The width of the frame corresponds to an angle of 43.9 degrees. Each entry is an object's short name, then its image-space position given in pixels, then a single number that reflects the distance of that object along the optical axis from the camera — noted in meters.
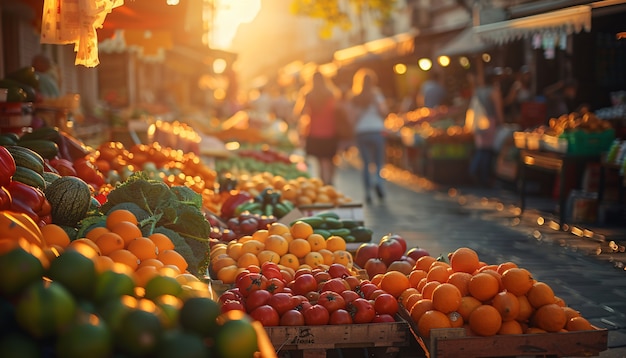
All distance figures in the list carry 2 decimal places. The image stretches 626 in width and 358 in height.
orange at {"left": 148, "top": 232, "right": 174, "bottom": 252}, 4.64
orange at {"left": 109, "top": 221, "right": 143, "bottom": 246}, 4.44
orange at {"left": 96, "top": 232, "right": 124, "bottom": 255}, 4.27
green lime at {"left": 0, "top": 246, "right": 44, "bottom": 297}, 2.53
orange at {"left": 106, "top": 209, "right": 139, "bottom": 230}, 4.60
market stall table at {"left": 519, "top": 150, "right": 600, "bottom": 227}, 11.07
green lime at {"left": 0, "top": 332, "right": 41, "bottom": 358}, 2.32
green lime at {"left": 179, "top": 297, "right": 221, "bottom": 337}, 2.64
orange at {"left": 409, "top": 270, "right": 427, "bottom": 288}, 5.39
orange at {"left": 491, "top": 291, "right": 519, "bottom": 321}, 4.51
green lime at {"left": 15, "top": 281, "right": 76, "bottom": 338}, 2.37
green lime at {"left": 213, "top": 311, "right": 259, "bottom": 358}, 2.57
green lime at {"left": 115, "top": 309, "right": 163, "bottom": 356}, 2.40
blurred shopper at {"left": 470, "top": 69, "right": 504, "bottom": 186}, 15.37
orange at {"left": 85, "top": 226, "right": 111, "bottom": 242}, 4.39
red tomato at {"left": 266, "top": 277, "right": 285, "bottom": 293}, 4.95
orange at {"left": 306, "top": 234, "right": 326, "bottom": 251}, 6.30
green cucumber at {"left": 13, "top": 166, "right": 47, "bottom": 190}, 4.82
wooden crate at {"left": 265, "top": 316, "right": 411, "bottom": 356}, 4.58
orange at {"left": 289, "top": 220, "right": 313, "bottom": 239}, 6.32
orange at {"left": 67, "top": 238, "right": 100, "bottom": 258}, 2.88
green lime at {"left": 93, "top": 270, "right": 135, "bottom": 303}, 2.76
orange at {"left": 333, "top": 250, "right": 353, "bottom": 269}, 6.17
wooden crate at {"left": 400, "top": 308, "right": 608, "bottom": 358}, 4.39
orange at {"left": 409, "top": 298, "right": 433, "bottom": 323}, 4.70
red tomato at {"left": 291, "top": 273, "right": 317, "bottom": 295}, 5.07
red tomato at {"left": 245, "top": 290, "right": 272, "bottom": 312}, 4.75
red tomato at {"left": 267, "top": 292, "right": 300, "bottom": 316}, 4.72
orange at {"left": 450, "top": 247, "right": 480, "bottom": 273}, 5.12
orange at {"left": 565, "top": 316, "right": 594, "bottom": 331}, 4.58
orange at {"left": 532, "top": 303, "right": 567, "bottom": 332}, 4.51
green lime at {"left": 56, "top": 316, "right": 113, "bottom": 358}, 2.30
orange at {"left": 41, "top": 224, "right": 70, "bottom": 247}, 4.18
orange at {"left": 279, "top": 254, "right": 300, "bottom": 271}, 5.96
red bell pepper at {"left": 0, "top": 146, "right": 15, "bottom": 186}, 4.31
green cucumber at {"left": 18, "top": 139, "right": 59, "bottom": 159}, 6.41
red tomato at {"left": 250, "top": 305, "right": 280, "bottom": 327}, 4.61
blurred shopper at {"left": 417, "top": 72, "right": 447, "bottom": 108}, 21.92
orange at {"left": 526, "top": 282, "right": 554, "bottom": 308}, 4.64
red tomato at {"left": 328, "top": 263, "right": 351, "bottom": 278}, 5.35
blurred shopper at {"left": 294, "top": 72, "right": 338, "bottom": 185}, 14.63
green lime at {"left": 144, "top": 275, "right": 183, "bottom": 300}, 3.10
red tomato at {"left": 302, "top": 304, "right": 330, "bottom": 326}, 4.64
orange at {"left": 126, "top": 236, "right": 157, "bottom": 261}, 4.30
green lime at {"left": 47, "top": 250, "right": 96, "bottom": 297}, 2.70
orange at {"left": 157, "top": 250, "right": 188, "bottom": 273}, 4.48
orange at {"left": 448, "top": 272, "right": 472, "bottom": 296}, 4.78
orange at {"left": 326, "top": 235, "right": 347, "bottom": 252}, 6.43
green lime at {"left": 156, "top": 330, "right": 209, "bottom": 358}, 2.40
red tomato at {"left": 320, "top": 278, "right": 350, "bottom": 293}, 4.97
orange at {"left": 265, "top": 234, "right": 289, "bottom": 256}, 6.07
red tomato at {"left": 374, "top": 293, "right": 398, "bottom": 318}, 4.83
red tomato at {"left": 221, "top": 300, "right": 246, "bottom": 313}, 4.63
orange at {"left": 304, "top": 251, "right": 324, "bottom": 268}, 6.01
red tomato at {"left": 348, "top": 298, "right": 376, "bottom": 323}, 4.70
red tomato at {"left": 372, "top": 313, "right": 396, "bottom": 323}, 4.75
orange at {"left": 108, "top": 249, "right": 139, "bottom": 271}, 4.10
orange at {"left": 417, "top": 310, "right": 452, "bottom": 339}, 4.49
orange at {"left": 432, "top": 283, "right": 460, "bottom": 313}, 4.57
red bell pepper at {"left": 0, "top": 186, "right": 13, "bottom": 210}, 3.98
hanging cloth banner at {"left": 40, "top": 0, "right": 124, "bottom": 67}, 5.46
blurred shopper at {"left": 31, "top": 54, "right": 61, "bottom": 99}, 9.89
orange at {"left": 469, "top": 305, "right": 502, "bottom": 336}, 4.42
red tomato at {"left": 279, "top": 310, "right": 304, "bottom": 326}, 4.62
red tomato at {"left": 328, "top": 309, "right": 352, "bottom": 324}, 4.65
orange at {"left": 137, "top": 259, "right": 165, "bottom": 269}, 4.16
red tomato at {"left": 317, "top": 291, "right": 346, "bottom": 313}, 4.73
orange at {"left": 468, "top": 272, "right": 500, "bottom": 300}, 4.64
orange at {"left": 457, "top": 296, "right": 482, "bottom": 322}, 4.60
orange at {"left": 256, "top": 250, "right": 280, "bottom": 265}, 5.89
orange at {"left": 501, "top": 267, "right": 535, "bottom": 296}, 4.69
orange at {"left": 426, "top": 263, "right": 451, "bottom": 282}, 5.09
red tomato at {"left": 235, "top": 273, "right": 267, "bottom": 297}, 4.91
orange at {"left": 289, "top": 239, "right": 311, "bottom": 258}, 6.10
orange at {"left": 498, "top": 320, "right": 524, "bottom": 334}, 4.49
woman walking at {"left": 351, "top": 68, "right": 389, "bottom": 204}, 14.56
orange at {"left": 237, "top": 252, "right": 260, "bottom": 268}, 5.77
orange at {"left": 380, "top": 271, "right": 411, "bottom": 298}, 5.27
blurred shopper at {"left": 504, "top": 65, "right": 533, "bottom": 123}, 18.05
